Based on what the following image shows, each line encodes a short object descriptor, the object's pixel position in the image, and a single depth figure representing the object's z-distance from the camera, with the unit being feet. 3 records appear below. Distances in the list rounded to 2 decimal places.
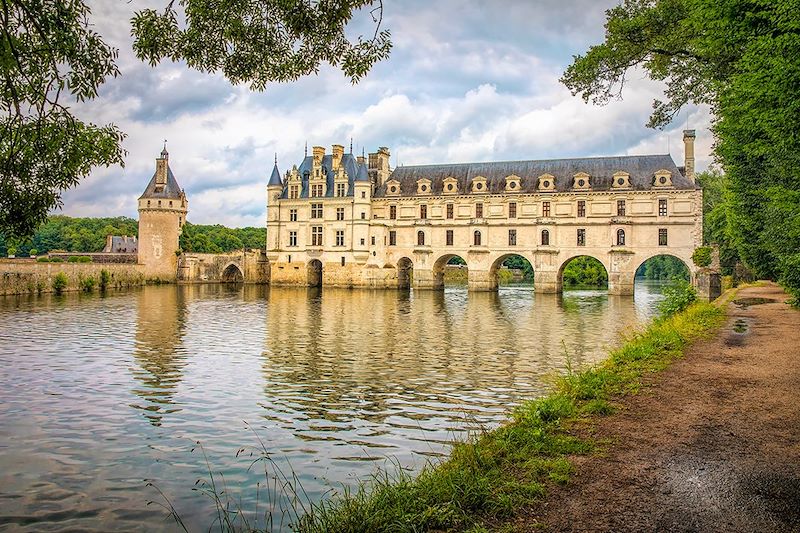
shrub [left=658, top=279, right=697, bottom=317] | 73.32
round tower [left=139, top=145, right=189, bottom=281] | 205.46
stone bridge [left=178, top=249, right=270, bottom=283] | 212.84
